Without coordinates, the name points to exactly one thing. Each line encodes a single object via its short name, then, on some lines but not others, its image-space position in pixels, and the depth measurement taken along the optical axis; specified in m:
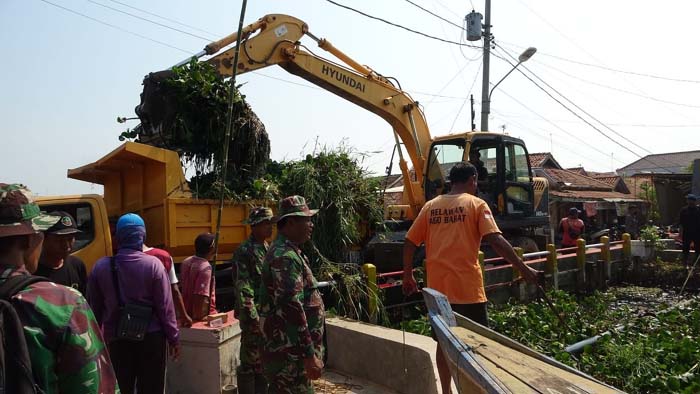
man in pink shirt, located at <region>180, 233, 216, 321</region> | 4.46
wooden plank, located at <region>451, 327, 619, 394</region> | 2.51
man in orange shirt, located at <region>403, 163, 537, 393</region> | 3.81
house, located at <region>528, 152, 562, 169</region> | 32.81
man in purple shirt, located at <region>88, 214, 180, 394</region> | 3.39
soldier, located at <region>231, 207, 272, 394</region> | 3.93
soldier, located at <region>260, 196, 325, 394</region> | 2.99
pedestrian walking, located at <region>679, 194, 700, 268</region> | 9.79
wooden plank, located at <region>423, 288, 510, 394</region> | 2.28
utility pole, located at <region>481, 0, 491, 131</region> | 16.23
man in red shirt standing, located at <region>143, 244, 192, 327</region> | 3.90
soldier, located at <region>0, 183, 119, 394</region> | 1.40
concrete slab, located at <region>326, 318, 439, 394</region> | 4.27
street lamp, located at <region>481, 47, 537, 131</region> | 16.03
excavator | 8.52
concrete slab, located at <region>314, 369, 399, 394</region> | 4.58
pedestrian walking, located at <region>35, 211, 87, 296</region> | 3.21
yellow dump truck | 5.22
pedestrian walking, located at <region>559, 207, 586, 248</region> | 11.41
